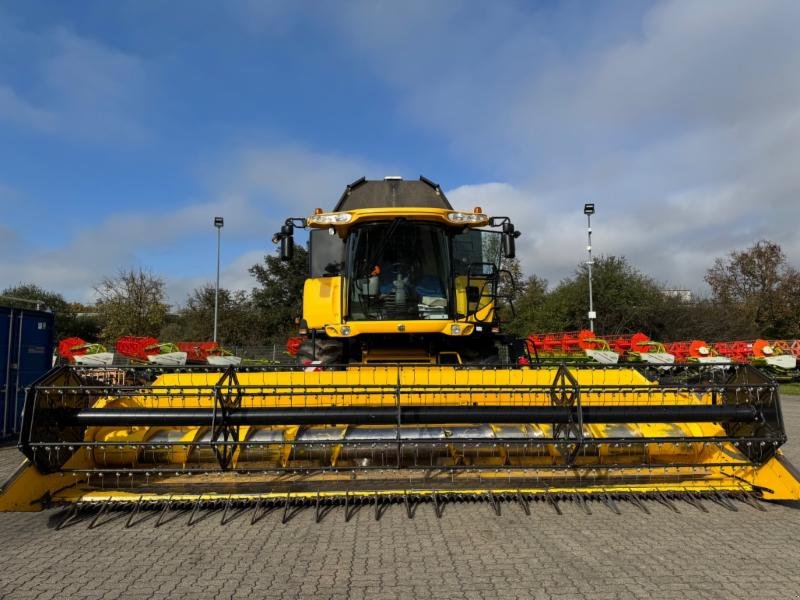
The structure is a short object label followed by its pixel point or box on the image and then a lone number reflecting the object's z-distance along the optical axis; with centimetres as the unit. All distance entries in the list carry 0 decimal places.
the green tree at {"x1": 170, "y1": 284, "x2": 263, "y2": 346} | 4338
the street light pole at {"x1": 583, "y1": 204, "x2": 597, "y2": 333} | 2747
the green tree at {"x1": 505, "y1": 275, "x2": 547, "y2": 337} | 3834
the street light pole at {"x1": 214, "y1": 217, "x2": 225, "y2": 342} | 2977
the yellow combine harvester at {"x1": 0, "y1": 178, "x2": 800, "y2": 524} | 464
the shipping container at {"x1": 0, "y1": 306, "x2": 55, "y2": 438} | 966
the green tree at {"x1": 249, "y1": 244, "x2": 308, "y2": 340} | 4359
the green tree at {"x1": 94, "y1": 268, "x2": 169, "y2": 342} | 4059
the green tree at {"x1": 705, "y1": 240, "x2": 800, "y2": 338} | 3778
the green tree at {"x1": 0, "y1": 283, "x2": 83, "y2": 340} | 5006
